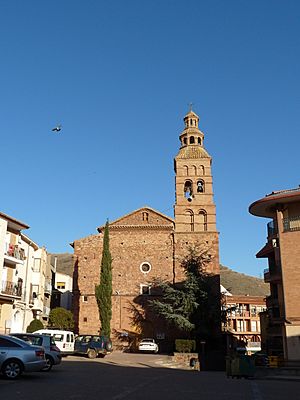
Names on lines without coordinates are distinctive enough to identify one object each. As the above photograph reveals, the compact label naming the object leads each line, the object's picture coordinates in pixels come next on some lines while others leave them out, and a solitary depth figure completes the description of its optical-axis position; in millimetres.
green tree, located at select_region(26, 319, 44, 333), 35122
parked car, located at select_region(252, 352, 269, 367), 25566
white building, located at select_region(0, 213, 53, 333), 32375
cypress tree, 39688
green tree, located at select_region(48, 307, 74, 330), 40469
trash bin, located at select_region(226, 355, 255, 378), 19891
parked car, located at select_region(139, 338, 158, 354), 37400
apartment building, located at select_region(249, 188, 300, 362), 24250
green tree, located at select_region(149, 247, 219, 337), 35844
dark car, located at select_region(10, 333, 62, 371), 18297
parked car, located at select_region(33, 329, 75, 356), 26531
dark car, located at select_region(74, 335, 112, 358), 29734
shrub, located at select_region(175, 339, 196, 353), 32594
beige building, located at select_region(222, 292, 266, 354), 64812
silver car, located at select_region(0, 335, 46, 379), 13898
